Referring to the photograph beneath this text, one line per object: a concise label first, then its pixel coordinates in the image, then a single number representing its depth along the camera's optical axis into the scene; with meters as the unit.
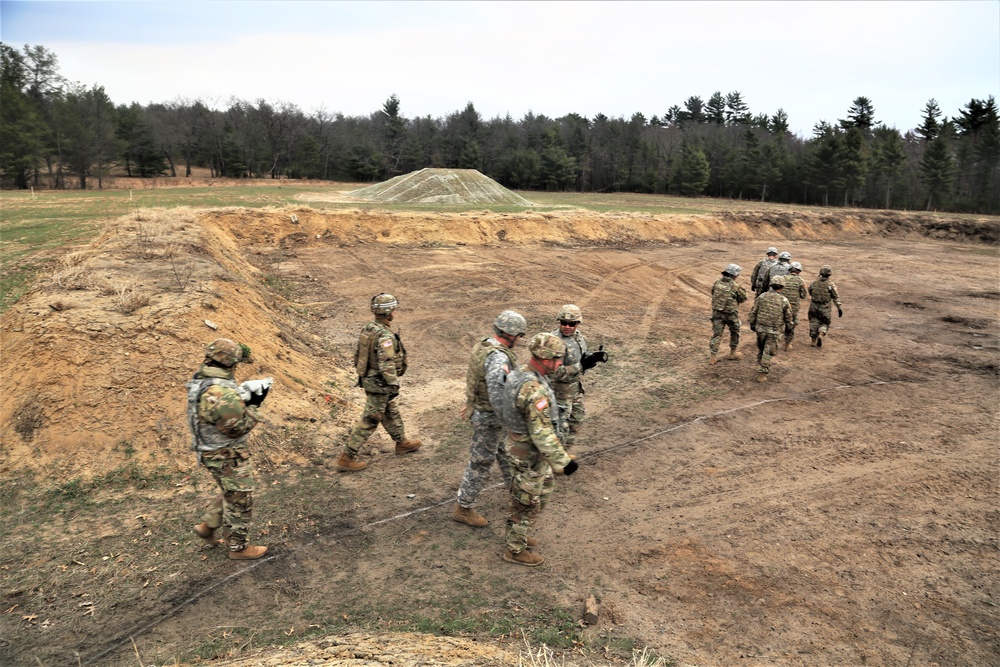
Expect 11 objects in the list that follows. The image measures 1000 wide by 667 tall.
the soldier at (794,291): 12.95
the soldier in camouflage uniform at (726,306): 11.77
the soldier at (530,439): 5.34
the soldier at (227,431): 5.41
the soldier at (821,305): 13.25
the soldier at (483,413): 6.03
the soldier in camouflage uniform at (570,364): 7.35
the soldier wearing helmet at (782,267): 13.63
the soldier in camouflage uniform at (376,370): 7.34
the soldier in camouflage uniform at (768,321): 11.20
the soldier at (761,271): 14.02
